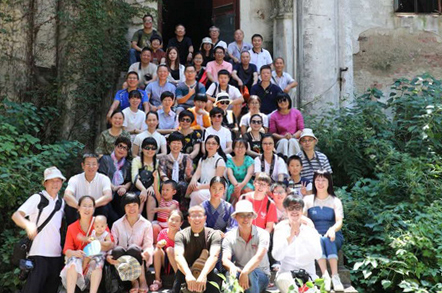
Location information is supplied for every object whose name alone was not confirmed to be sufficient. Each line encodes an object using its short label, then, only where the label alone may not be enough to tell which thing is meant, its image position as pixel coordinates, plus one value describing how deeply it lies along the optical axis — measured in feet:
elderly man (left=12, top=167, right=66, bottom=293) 23.72
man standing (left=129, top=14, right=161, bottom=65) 41.27
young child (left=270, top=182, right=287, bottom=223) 26.59
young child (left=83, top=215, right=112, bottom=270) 23.66
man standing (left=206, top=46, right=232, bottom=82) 38.17
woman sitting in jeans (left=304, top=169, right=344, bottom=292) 24.23
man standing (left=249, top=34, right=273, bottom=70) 40.93
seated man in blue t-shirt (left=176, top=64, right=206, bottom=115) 35.94
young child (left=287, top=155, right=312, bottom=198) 28.68
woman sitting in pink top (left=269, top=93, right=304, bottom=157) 33.65
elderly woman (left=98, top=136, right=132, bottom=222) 27.43
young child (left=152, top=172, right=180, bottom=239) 26.66
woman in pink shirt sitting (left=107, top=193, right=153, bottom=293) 23.68
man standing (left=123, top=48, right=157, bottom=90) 38.34
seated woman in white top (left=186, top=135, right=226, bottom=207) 28.09
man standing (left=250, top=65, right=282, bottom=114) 36.40
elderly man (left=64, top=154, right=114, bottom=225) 26.11
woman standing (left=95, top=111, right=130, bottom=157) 30.76
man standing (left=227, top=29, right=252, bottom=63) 41.57
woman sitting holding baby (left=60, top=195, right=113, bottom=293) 22.99
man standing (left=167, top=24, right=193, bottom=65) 42.68
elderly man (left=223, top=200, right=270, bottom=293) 22.86
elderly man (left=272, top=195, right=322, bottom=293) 23.30
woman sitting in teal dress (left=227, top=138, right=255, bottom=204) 28.43
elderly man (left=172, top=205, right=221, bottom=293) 22.47
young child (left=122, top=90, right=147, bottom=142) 32.65
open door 48.08
